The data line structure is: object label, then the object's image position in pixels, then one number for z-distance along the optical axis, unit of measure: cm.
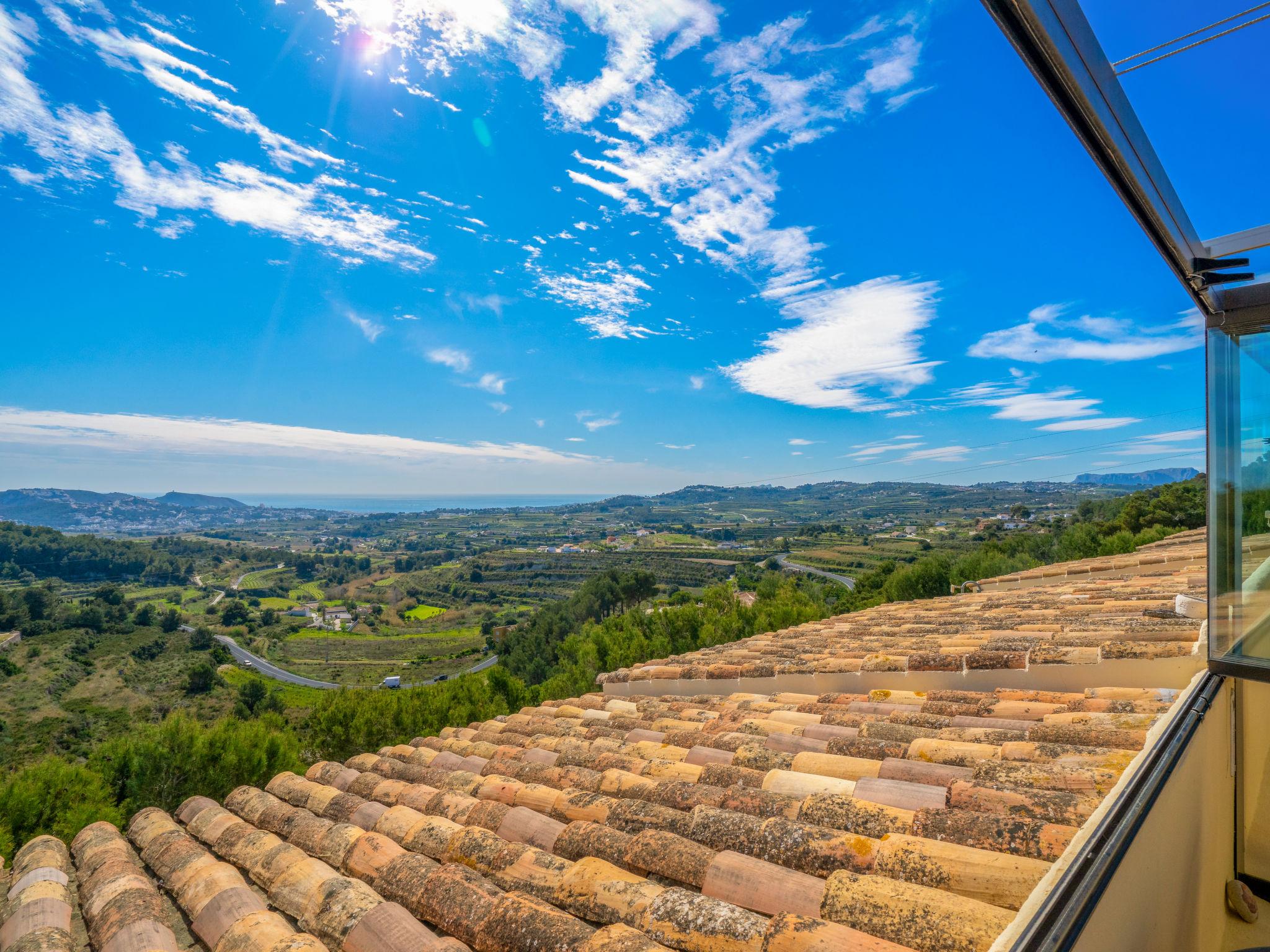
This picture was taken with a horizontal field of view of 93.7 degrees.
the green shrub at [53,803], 806
